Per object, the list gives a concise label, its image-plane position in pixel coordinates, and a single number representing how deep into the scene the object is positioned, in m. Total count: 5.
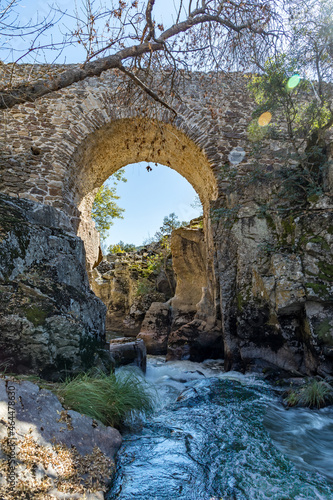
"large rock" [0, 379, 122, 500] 1.60
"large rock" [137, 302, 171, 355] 8.05
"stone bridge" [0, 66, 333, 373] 4.46
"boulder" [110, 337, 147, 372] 5.13
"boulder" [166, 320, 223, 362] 6.86
